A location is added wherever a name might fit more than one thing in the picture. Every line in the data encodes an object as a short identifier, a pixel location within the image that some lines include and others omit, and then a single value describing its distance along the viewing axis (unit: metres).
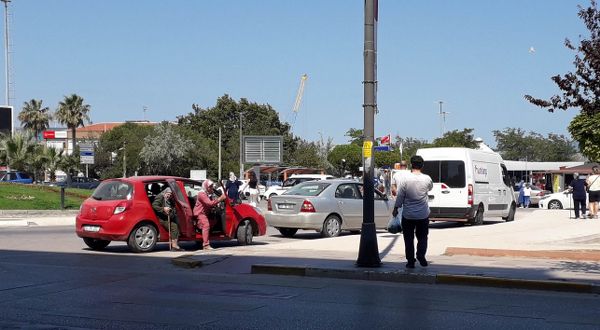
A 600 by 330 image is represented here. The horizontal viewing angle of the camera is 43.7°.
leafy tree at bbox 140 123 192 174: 77.75
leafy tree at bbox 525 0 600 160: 10.48
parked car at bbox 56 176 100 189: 61.75
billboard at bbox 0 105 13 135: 46.72
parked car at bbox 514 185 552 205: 42.78
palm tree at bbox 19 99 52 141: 84.12
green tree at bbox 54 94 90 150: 73.09
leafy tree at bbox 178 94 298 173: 97.75
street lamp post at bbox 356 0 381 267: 11.80
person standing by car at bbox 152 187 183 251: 15.19
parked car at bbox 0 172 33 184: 53.89
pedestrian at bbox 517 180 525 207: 39.28
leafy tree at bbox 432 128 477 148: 70.15
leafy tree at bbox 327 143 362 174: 89.69
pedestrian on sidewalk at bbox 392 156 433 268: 11.43
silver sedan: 18.78
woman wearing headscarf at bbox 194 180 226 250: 15.50
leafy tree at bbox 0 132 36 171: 49.09
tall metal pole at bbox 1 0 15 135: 47.03
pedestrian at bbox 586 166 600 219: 23.66
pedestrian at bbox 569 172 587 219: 24.44
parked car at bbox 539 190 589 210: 34.25
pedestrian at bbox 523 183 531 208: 39.12
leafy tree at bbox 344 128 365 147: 106.40
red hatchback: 14.89
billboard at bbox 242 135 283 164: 51.41
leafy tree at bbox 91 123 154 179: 82.50
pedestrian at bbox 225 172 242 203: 23.62
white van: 21.70
